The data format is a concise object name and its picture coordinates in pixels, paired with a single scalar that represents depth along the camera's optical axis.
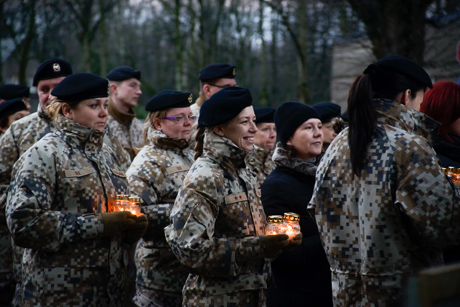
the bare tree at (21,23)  21.52
